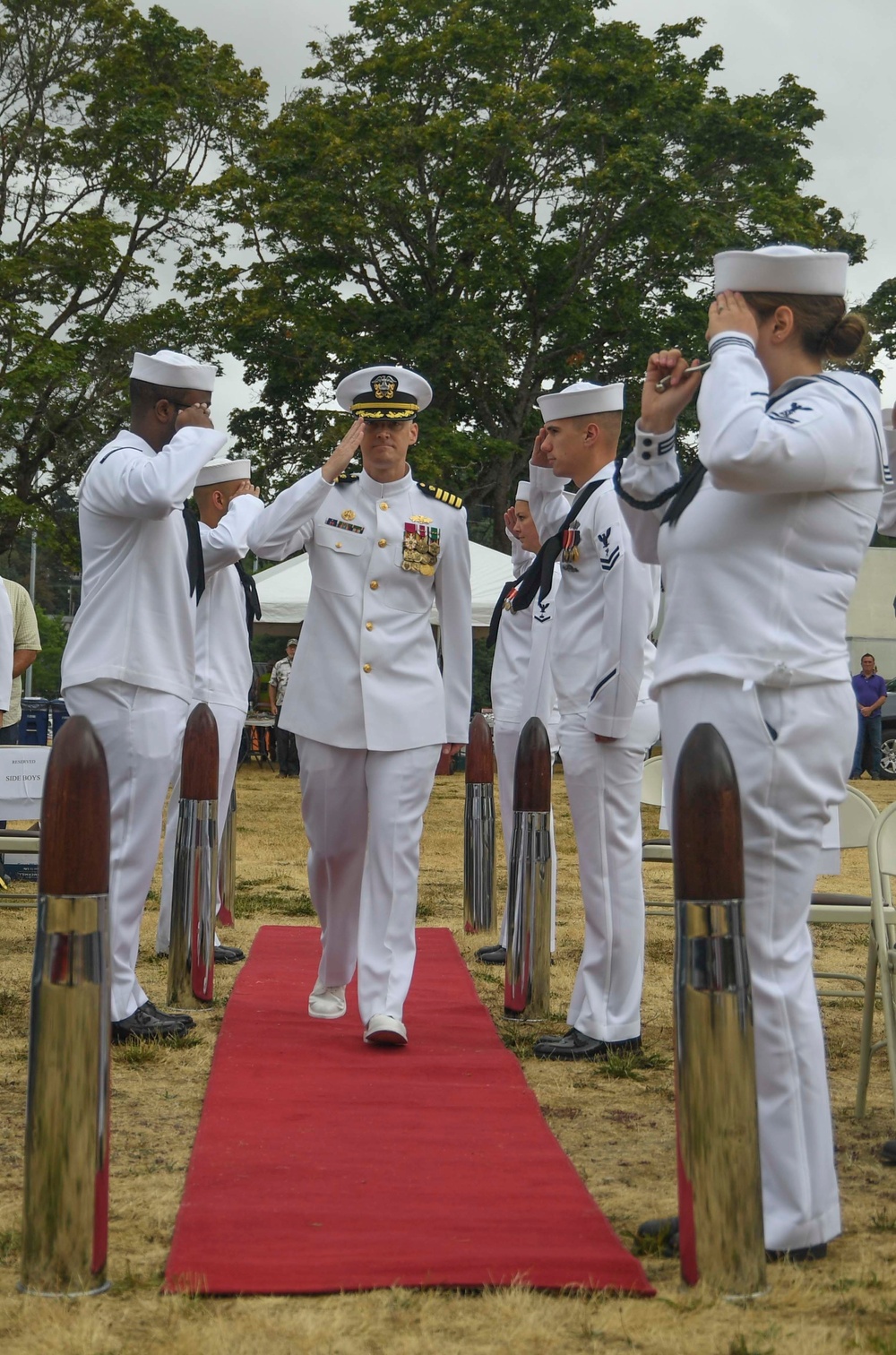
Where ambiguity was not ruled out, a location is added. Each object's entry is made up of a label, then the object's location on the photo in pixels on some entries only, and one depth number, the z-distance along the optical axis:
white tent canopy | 23.66
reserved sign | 7.77
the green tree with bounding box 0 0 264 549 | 27.11
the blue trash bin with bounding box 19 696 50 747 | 15.52
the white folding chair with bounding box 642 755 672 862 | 7.75
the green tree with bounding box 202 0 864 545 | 27.61
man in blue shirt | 25.67
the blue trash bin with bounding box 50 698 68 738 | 19.75
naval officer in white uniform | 6.00
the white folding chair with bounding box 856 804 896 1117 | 4.84
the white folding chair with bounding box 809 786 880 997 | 5.87
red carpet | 3.53
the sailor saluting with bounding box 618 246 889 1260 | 3.62
